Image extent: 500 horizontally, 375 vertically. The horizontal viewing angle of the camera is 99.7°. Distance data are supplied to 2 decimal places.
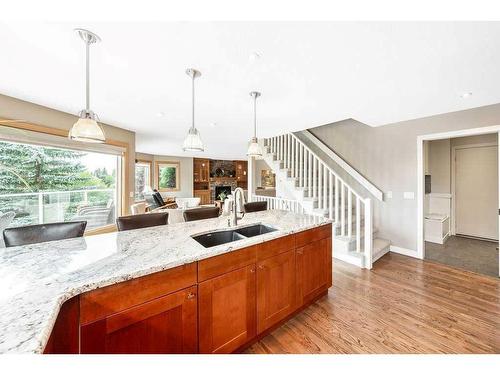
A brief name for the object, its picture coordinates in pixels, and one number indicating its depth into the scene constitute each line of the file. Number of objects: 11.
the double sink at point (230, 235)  1.82
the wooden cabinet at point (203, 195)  9.50
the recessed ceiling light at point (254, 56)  1.59
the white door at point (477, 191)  4.17
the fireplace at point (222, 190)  10.18
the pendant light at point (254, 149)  2.58
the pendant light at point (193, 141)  1.96
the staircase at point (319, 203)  3.21
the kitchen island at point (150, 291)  0.87
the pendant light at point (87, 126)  1.32
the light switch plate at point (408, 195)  3.54
